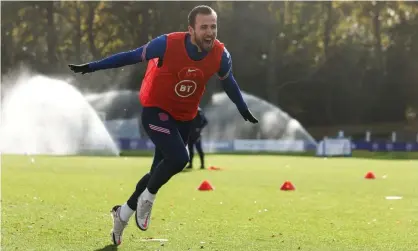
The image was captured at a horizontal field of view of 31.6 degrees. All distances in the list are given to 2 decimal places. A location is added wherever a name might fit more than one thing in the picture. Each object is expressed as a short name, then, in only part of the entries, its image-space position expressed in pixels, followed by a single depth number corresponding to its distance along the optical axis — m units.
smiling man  6.61
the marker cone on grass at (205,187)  13.65
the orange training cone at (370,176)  17.94
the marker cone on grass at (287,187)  13.96
